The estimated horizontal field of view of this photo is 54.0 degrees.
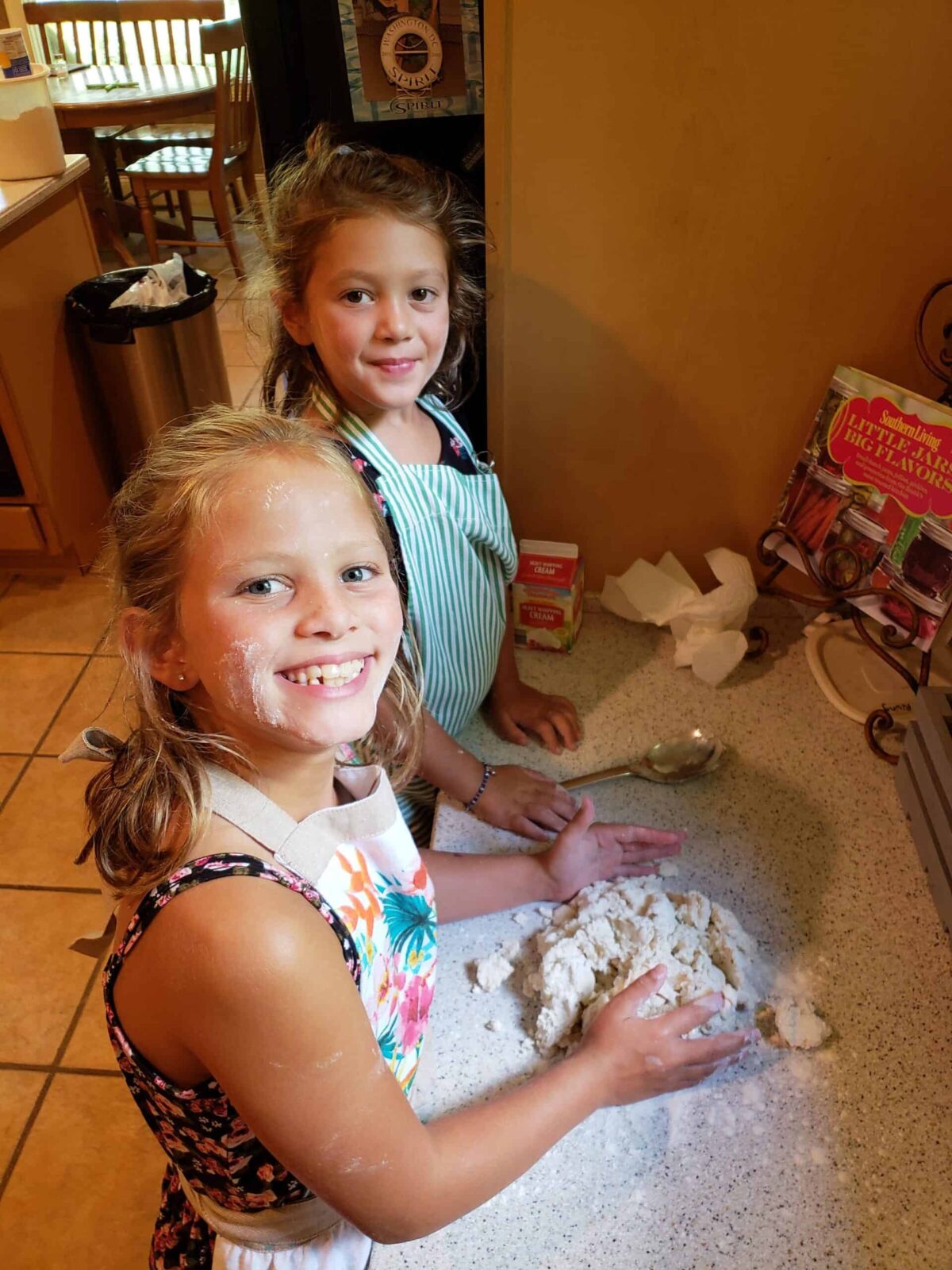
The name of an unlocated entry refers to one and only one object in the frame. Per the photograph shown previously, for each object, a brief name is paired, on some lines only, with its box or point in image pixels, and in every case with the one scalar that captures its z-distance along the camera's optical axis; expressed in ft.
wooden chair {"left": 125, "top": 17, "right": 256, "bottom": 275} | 10.89
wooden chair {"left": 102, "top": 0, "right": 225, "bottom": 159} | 12.17
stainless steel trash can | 6.93
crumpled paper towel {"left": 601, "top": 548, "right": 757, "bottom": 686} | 3.67
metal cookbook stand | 3.22
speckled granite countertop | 2.16
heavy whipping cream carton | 3.74
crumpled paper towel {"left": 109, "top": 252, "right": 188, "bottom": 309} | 7.13
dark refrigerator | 3.52
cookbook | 3.06
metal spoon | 3.29
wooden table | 10.69
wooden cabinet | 6.39
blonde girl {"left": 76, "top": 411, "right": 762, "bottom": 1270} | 1.80
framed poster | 3.49
